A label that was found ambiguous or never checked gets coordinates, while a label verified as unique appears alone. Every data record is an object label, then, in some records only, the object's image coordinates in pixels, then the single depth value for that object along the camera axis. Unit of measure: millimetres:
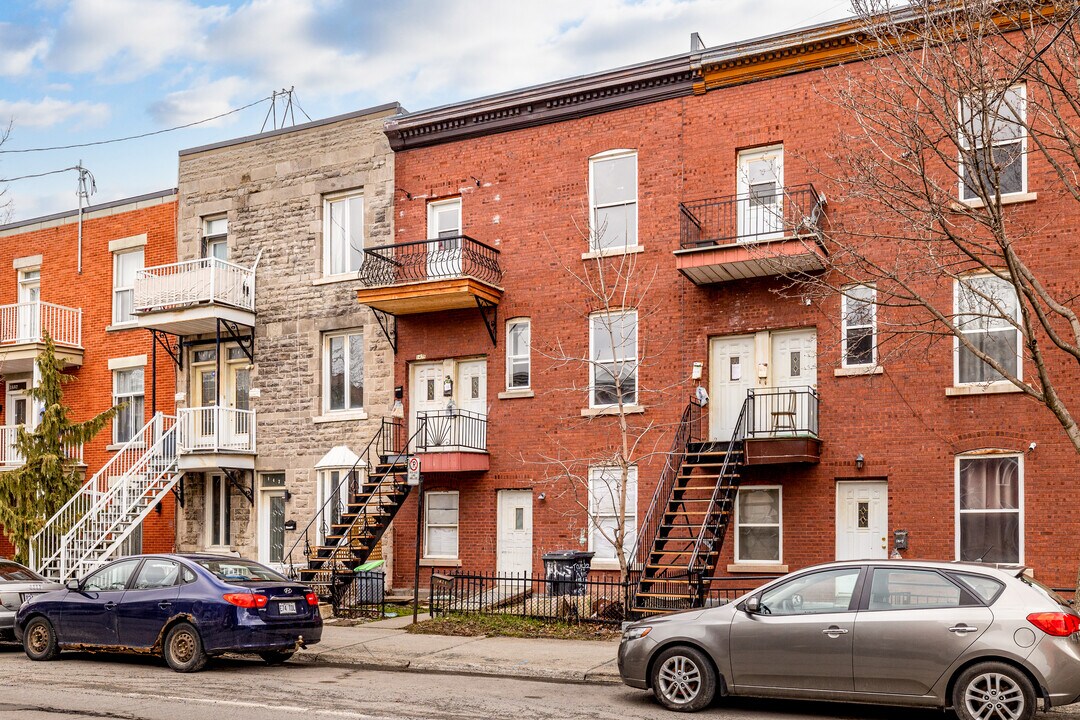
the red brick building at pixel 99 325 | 26688
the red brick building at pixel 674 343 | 18016
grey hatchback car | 9398
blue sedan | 13211
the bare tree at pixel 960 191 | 12984
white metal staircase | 22000
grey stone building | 23984
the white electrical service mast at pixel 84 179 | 29331
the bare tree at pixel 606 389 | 20781
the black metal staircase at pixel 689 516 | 16312
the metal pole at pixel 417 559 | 16297
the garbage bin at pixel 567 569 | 19031
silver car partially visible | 15961
